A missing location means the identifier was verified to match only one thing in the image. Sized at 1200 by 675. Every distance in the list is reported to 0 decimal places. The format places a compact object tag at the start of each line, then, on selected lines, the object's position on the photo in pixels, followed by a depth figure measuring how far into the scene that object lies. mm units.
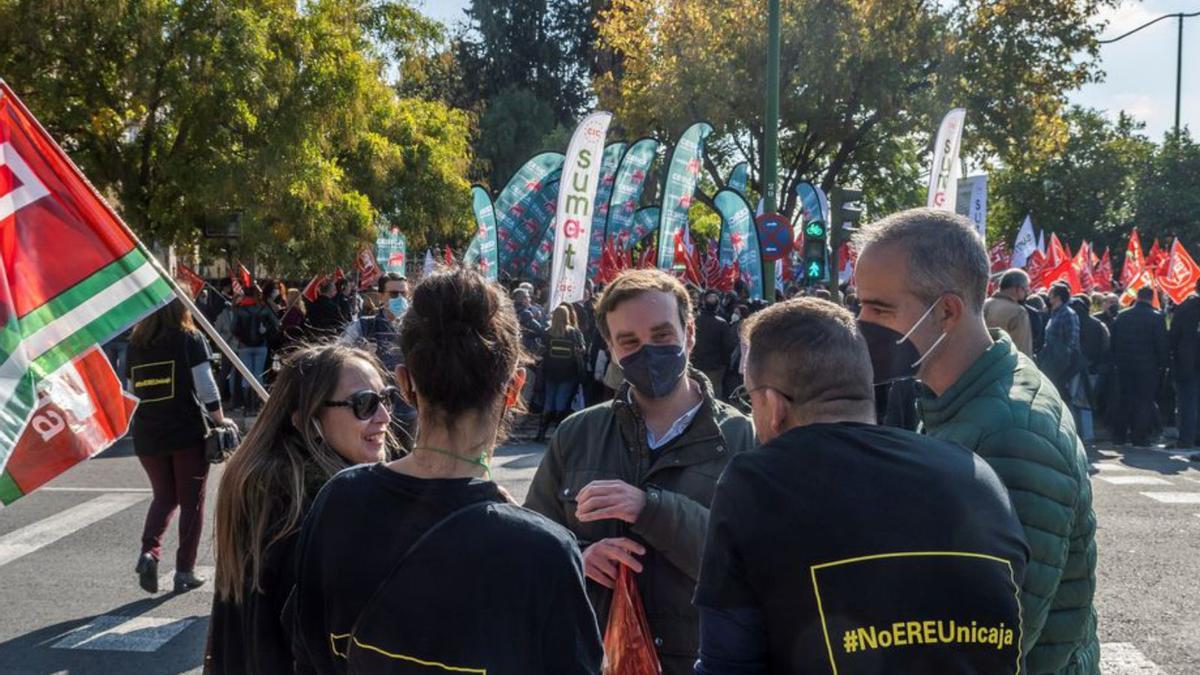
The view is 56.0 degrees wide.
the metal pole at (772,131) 16250
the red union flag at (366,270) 23297
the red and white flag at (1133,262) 19308
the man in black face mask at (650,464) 2793
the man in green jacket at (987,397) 2207
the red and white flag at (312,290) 18959
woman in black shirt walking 6477
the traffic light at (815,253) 16359
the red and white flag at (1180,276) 18000
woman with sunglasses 2572
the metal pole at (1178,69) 42219
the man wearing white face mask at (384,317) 9234
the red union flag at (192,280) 18302
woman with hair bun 1845
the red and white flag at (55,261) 3684
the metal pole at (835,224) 15000
